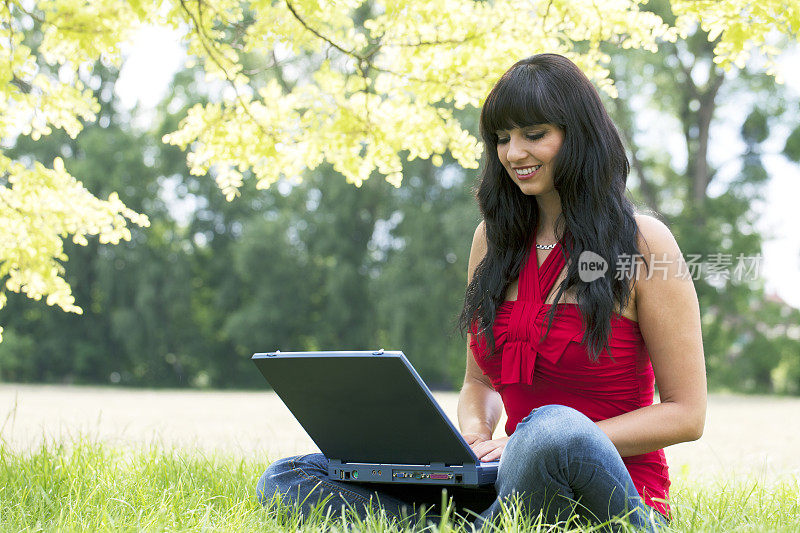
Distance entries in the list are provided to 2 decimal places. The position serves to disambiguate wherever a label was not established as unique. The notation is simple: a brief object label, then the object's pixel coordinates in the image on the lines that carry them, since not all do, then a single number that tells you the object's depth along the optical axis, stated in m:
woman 2.08
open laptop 2.01
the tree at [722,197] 21.59
